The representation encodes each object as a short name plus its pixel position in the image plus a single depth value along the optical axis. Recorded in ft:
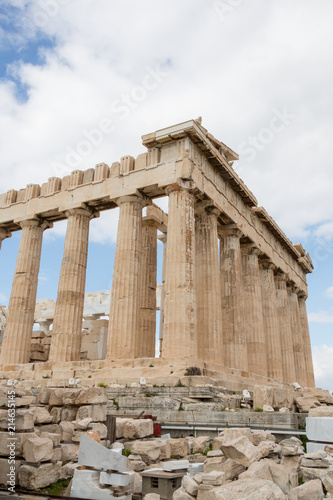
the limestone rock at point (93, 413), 29.27
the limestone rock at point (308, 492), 17.48
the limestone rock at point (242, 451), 21.29
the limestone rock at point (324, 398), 48.14
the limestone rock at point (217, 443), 26.81
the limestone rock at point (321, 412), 32.81
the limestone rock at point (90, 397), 29.91
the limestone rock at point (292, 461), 22.57
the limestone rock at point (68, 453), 25.41
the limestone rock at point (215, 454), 22.66
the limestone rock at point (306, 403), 44.01
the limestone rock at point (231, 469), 20.03
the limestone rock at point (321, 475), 18.90
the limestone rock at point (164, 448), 26.11
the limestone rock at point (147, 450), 25.26
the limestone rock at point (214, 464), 20.70
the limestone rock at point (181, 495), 18.18
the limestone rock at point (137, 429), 29.94
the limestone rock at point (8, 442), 22.18
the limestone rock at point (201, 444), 28.35
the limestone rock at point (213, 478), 18.61
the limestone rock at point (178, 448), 27.20
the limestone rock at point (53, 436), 23.96
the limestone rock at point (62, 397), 30.27
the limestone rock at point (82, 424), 27.27
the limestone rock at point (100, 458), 19.93
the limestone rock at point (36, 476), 20.98
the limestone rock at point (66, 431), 26.89
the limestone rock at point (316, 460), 20.99
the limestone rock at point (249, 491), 16.71
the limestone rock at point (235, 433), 25.99
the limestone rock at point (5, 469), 21.43
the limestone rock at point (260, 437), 26.82
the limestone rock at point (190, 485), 18.30
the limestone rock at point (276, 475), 19.19
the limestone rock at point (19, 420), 23.29
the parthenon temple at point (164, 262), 61.41
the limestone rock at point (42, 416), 26.96
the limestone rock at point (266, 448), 22.71
